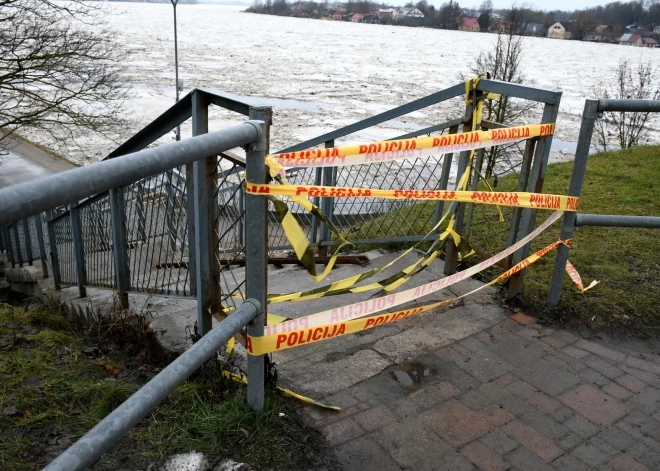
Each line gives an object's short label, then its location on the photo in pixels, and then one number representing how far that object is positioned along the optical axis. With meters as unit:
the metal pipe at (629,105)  3.61
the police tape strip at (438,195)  2.31
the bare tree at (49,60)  12.90
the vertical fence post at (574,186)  3.63
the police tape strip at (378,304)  2.60
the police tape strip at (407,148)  2.62
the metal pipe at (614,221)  3.79
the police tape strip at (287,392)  2.81
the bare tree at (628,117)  16.90
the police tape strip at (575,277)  4.09
